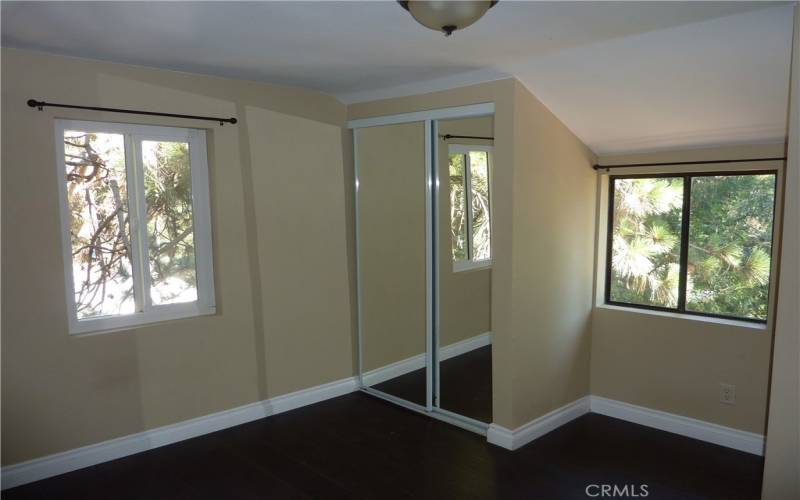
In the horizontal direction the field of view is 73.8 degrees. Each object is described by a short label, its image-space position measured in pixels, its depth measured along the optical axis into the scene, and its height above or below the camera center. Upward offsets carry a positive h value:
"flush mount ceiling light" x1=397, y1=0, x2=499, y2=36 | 1.46 +0.54
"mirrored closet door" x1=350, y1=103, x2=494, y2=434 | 3.51 -0.37
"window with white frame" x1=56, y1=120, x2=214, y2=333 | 3.09 -0.08
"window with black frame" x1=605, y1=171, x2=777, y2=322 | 3.22 -0.25
